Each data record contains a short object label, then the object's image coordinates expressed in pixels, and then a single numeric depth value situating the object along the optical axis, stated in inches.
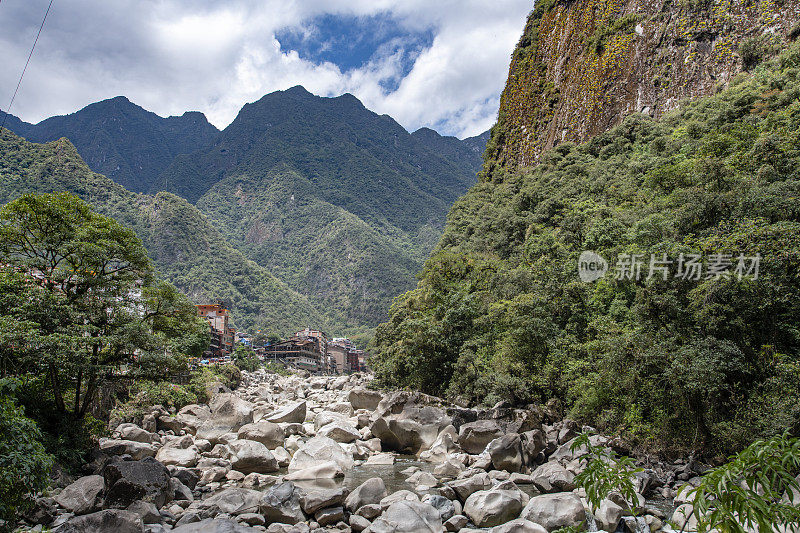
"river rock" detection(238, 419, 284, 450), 696.4
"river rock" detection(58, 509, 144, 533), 332.8
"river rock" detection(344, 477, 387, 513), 422.6
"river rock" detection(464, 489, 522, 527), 397.7
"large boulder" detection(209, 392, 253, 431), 811.2
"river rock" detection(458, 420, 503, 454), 651.5
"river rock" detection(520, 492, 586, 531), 370.6
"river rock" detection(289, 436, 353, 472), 577.0
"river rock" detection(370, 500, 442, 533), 366.3
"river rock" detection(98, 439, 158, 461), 561.6
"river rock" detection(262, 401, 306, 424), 863.7
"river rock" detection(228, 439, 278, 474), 574.9
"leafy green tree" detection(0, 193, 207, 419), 436.1
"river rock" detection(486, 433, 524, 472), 578.2
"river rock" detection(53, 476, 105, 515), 386.6
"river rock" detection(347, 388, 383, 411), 1091.9
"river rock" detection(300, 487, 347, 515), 409.4
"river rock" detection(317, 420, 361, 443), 767.3
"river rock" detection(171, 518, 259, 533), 328.2
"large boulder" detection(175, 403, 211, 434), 799.7
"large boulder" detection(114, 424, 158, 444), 650.2
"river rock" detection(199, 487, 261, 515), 413.4
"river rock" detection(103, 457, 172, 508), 403.9
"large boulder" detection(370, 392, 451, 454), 748.0
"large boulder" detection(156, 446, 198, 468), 577.0
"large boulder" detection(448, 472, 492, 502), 453.4
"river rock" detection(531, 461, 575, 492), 481.1
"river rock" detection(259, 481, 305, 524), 395.2
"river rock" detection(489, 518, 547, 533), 344.5
